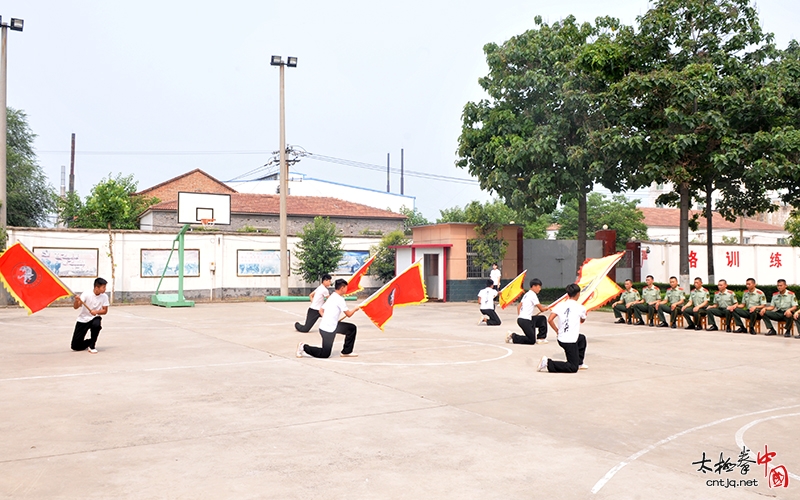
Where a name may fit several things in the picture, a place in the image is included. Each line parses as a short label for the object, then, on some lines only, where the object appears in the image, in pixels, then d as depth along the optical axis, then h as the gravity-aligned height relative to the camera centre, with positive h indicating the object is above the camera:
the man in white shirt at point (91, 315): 13.29 -0.86
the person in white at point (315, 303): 15.70 -0.76
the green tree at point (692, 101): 22.20 +5.45
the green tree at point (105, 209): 38.47 +3.45
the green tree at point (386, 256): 35.09 +0.70
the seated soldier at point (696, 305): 18.91 -0.93
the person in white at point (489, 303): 19.48 -0.93
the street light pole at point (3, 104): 26.98 +6.41
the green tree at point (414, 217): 59.48 +4.59
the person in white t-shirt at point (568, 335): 11.27 -1.04
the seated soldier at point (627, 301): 20.61 -0.92
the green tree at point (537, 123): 26.42 +5.79
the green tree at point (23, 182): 37.88 +4.83
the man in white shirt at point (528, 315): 15.02 -0.96
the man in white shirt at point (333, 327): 12.29 -1.00
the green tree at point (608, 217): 51.69 +3.97
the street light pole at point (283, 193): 31.45 +3.48
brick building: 43.28 +3.68
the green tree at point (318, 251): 33.59 +0.91
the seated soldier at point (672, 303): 19.36 -0.92
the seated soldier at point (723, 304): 18.41 -0.90
